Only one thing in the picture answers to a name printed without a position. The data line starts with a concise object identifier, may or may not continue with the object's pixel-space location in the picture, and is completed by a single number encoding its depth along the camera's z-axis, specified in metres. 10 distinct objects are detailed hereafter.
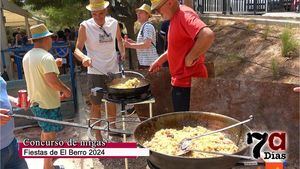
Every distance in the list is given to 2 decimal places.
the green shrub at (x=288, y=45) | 7.77
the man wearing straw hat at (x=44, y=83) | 4.07
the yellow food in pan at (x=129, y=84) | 4.15
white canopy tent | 10.06
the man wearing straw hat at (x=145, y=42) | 5.56
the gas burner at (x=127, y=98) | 4.02
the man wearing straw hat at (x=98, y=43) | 4.84
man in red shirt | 3.23
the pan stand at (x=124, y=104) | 4.04
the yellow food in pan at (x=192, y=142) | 2.34
